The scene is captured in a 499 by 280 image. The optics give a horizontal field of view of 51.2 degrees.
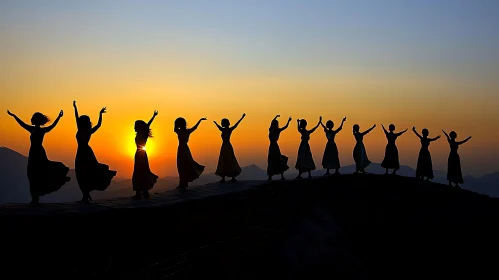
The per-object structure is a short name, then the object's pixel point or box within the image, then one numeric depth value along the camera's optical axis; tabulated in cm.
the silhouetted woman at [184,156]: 1816
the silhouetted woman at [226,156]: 1981
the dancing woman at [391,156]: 2552
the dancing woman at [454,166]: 2570
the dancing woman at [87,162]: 1439
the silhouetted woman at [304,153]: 2230
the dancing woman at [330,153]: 2330
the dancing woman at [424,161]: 2575
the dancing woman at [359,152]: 2442
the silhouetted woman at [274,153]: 2138
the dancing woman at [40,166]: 1362
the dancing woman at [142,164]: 1609
